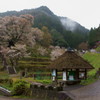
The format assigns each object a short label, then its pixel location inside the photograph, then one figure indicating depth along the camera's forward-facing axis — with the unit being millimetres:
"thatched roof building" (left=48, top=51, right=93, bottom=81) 13819
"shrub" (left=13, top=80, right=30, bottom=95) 11034
